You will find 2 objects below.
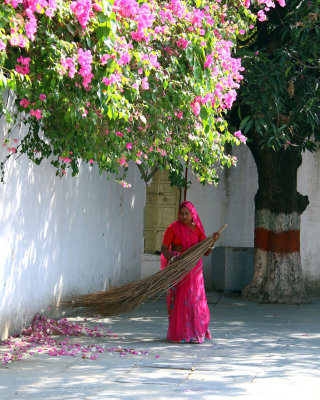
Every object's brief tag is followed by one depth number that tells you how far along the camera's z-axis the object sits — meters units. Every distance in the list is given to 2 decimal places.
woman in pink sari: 12.68
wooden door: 23.28
